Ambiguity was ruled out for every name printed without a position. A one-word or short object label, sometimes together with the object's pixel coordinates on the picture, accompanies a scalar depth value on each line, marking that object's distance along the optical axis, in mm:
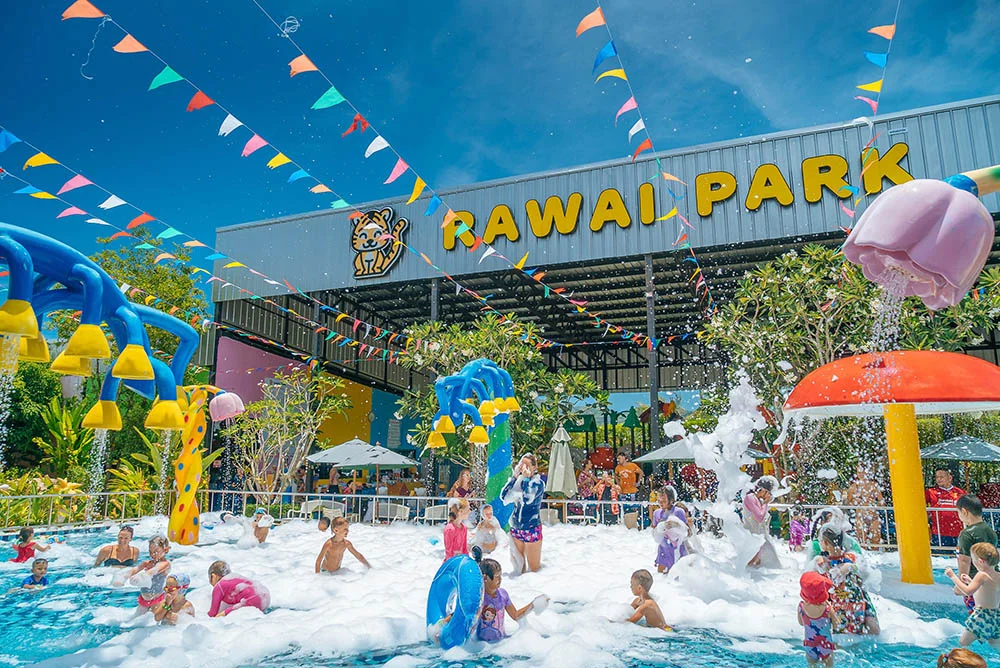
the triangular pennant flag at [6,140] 7906
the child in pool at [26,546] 10414
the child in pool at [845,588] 6352
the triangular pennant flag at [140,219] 11156
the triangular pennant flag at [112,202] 10051
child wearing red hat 5219
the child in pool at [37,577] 8977
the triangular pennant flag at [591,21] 6691
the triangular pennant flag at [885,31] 6633
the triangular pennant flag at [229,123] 8844
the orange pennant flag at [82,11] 6469
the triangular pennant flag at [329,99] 7949
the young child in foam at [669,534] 9227
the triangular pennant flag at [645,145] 9953
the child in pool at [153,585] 7129
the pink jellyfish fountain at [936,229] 2305
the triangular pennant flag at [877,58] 7055
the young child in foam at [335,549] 9711
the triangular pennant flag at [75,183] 9516
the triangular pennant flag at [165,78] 7555
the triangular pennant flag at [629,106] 8730
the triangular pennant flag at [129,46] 6969
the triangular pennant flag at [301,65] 7467
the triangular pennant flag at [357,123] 9117
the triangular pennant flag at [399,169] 10055
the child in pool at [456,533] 9656
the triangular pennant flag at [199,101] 8094
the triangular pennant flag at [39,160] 8891
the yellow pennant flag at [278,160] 9820
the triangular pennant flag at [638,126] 9492
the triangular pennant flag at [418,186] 10580
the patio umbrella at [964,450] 13078
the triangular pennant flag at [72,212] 10409
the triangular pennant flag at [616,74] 7583
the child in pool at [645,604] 6770
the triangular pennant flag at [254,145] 9297
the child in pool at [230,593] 7404
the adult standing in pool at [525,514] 9695
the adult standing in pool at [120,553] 10227
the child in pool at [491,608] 6367
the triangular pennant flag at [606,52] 7176
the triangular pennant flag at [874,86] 7738
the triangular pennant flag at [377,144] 9430
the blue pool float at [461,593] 6234
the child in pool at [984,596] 5348
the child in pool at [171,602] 6949
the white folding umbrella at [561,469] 15578
